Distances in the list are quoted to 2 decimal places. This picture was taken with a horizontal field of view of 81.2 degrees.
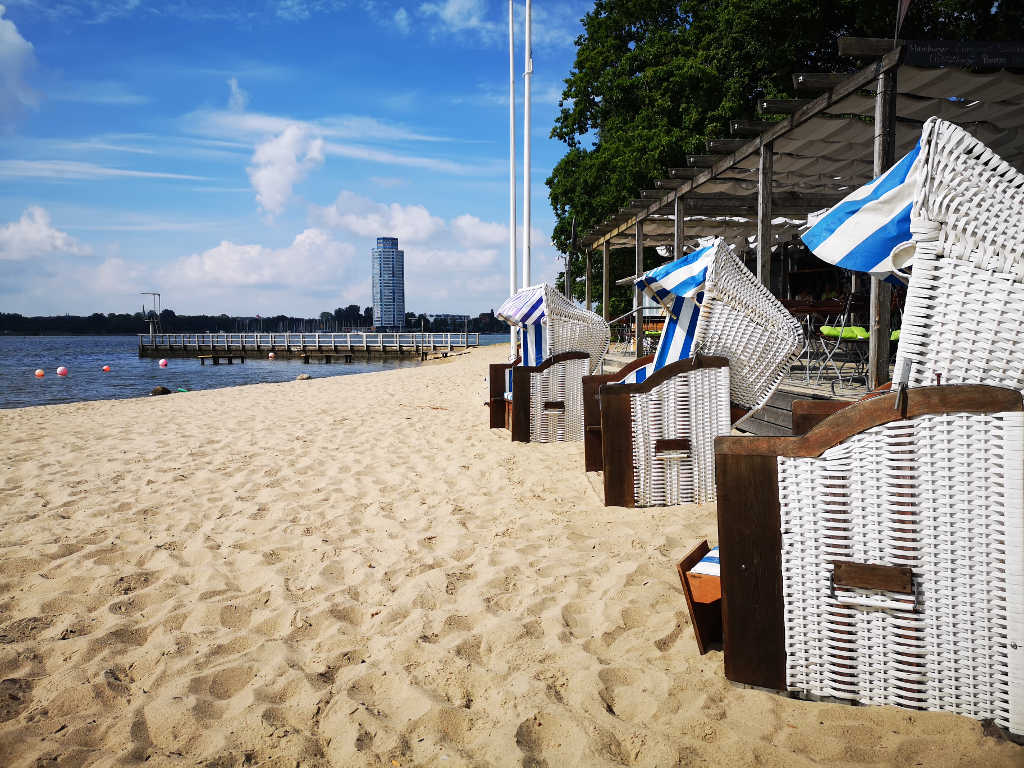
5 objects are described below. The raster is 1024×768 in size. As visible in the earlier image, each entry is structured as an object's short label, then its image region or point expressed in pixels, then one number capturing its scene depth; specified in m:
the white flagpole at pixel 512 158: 14.33
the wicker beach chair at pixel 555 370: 5.31
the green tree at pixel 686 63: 14.32
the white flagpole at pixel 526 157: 12.95
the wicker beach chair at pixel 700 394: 3.27
